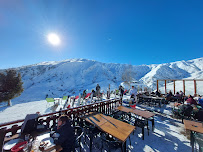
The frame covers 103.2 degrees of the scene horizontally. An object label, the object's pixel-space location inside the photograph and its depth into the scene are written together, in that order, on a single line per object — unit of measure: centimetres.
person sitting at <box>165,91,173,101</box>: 829
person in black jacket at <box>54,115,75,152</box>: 185
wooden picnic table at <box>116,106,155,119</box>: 355
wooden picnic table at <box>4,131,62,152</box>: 164
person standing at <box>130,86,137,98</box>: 767
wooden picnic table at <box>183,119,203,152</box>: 249
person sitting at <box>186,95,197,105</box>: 564
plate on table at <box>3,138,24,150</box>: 162
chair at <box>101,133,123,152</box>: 224
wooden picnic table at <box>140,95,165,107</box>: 709
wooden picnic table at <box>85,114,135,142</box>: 221
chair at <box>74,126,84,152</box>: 252
